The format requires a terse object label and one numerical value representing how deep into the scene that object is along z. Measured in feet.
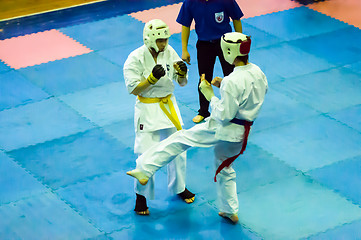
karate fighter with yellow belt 40.16
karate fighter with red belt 37.32
